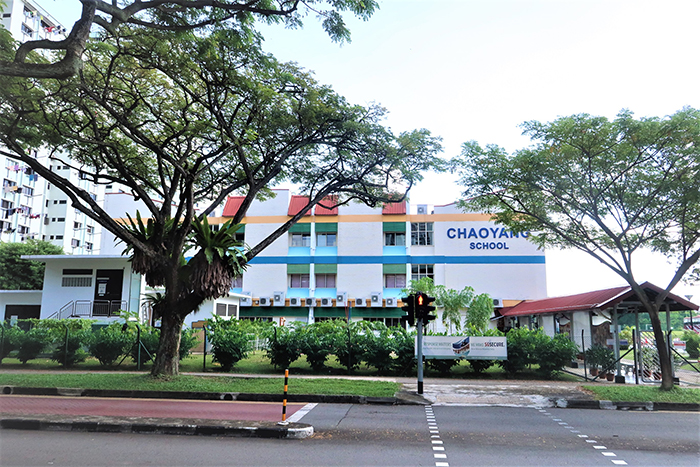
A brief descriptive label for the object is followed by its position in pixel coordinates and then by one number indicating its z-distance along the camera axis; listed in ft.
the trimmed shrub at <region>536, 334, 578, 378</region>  61.67
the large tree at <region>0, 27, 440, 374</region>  44.14
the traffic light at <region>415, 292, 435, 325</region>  48.44
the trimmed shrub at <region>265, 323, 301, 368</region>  64.39
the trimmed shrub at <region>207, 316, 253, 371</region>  64.85
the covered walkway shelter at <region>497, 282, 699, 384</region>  61.36
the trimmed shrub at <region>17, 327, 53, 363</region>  67.51
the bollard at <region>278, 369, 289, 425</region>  30.37
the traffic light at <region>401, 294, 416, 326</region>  48.85
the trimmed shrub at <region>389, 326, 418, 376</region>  62.95
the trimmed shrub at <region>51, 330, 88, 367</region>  67.21
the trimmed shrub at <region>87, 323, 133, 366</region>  66.69
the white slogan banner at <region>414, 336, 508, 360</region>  61.98
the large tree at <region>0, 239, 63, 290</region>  147.74
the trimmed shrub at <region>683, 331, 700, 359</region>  106.11
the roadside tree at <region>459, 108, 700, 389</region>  48.08
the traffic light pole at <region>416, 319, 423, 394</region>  47.57
